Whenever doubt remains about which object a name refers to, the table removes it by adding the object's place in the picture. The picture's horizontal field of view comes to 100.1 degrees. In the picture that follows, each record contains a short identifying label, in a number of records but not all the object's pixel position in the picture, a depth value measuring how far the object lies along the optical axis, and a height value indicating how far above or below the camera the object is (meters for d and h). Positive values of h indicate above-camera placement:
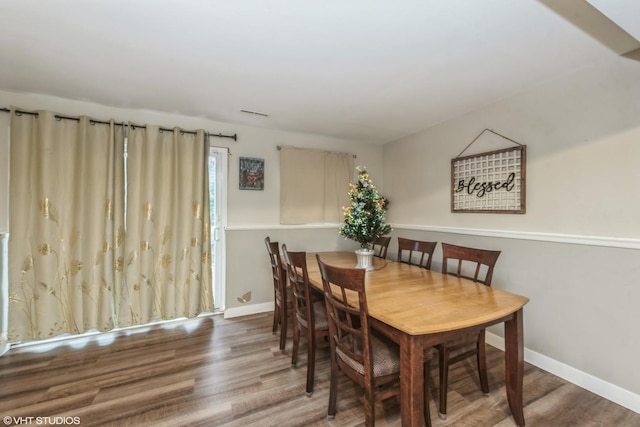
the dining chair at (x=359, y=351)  1.32 -0.75
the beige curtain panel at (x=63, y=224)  2.33 -0.10
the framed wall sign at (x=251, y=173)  3.25 +0.49
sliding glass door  3.17 +0.01
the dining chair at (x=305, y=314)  1.83 -0.76
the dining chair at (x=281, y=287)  2.31 -0.65
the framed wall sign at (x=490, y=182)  2.34 +0.31
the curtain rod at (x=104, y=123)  2.33 +0.88
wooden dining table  1.17 -0.50
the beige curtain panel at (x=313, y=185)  3.46 +0.39
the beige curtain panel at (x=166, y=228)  2.69 -0.16
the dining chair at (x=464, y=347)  1.61 -0.83
